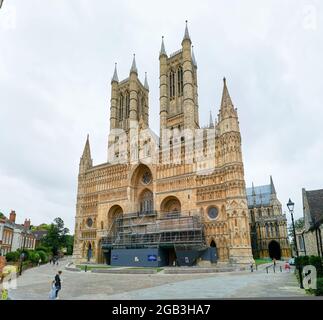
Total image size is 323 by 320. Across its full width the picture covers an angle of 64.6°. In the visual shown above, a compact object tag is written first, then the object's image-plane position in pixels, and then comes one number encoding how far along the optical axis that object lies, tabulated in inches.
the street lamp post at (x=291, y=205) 624.6
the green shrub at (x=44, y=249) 2249.0
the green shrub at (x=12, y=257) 1378.2
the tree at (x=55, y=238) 2615.7
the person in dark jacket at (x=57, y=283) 492.4
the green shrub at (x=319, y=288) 365.1
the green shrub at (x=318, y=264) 565.5
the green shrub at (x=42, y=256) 1859.1
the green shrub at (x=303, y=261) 639.8
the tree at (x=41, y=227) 3966.5
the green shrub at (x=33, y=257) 1567.9
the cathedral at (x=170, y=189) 1509.6
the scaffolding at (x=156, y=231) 1525.6
